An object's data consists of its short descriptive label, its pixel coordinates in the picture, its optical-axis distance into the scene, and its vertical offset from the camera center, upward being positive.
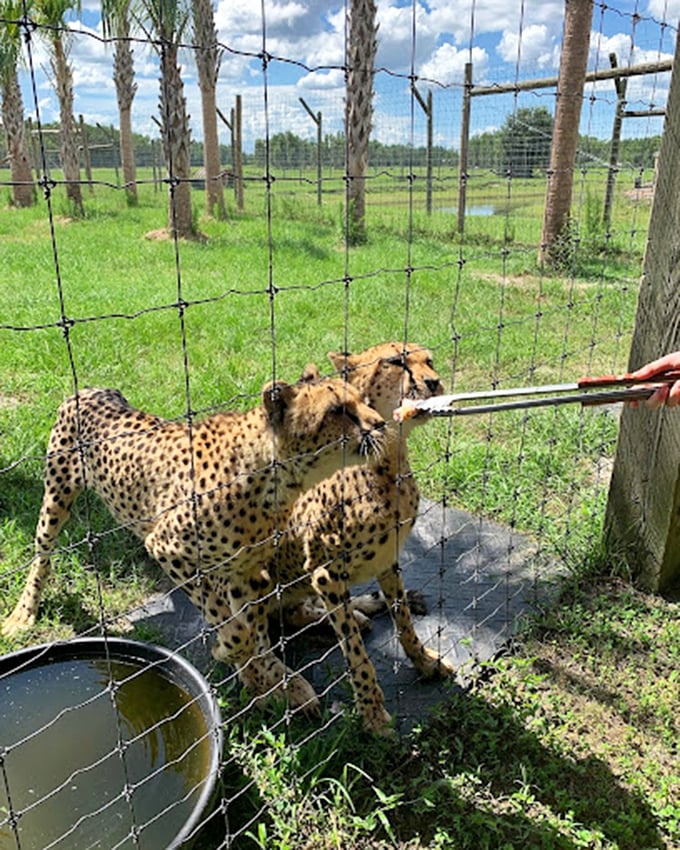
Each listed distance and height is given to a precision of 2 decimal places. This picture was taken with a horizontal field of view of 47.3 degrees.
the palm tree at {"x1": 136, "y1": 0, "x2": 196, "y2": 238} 10.88 +0.62
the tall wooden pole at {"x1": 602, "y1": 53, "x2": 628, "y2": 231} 9.50 +0.22
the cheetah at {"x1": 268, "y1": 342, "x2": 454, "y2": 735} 2.42 -1.10
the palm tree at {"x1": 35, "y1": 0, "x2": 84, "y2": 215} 13.56 +0.85
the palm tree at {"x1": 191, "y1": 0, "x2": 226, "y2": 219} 12.36 +0.91
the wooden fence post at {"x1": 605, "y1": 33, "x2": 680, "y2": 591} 2.81 -1.07
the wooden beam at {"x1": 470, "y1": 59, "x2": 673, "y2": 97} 7.69 +0.87
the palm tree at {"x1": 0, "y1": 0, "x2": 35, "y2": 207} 15.47 +0.74
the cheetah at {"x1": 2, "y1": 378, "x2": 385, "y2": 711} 2.25 -1.03
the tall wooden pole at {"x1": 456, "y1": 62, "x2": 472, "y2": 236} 11.14 +0.33
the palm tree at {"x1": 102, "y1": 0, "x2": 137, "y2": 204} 17.39 +1.34
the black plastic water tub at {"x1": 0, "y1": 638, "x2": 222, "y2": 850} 2.00 -1.60
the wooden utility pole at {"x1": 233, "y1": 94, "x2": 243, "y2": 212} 17.57 +0.42
